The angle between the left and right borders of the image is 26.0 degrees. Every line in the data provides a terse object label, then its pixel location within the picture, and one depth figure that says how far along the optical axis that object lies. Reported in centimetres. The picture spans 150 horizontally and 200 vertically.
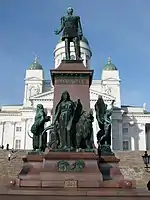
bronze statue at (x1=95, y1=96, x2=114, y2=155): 1165
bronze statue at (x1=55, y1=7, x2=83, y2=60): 1274
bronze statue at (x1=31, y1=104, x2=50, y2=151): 1119
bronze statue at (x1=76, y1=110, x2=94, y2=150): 1046
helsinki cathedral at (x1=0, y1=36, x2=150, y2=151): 6328
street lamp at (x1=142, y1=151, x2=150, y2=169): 1711
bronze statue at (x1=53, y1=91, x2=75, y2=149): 1036
